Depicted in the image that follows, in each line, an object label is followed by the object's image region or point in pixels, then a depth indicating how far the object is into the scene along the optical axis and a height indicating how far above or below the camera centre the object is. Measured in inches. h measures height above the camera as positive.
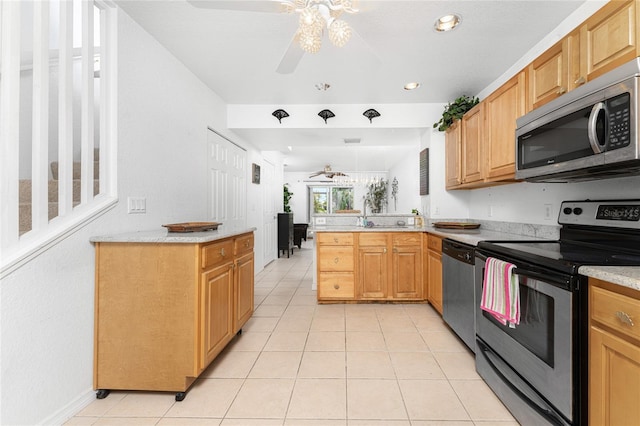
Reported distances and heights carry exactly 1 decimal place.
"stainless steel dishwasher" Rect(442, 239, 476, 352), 85.9 -24.3
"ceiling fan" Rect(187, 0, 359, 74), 59.9 +42.6
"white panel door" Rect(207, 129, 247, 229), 134.8 +17.0
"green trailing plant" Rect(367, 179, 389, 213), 342.3 +21.6
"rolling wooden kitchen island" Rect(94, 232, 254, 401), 68.3 -23.5
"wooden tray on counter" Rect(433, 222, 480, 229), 122.9 -5.1
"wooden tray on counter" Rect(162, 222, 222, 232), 79.4 -3.6
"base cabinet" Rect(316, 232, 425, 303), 133.1 -23.8
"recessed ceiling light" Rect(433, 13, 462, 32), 81.3 +54.0
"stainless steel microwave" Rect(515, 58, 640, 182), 48.7 +16.0
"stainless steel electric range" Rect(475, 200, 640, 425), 48.2 -18.9
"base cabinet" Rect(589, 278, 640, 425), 39.0 -20.1
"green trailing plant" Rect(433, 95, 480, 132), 123.1 +44.4
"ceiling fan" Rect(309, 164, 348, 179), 315.2 +44.1
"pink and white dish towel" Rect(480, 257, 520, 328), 61.1 -17.4
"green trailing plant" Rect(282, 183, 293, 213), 322.3 +17.1
